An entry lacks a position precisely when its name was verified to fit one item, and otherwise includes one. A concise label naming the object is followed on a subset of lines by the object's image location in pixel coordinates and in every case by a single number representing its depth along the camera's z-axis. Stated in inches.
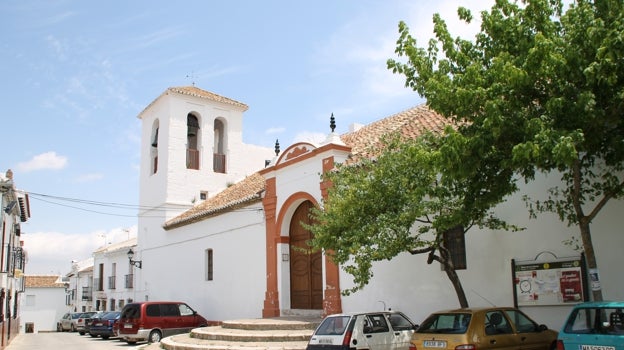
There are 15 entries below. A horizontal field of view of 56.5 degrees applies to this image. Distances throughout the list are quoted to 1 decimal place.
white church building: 442.3
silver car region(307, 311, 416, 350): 411.5
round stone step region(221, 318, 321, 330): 586.2
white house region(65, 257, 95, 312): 1836.4
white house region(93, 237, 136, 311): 1336.1
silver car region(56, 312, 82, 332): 1328.7
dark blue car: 937.5
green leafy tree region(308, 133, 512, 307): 416.5
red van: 746.8
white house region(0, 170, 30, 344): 702.6
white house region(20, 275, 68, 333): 2070.6
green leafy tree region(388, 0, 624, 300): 297.4
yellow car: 345.7
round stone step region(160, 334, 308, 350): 518.0
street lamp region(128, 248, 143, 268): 1151.6
